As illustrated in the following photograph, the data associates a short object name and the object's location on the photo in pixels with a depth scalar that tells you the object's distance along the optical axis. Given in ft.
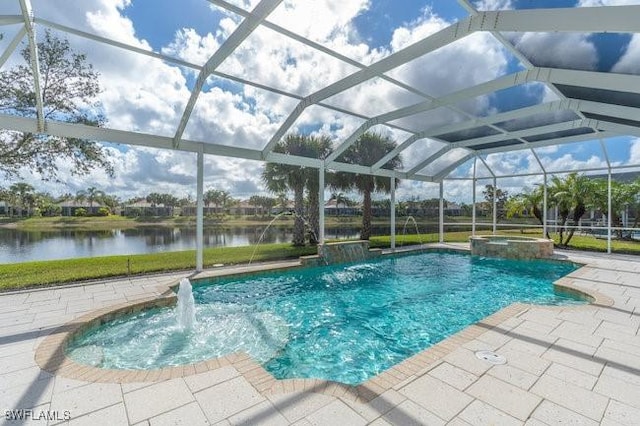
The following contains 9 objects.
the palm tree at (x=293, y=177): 44.29
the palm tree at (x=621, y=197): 57.41
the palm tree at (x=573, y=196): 44.73
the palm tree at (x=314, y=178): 44.47
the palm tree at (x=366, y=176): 48.11
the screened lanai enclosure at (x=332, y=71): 15.19
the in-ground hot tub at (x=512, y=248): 34.37
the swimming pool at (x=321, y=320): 12.75
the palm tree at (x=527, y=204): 54.51
